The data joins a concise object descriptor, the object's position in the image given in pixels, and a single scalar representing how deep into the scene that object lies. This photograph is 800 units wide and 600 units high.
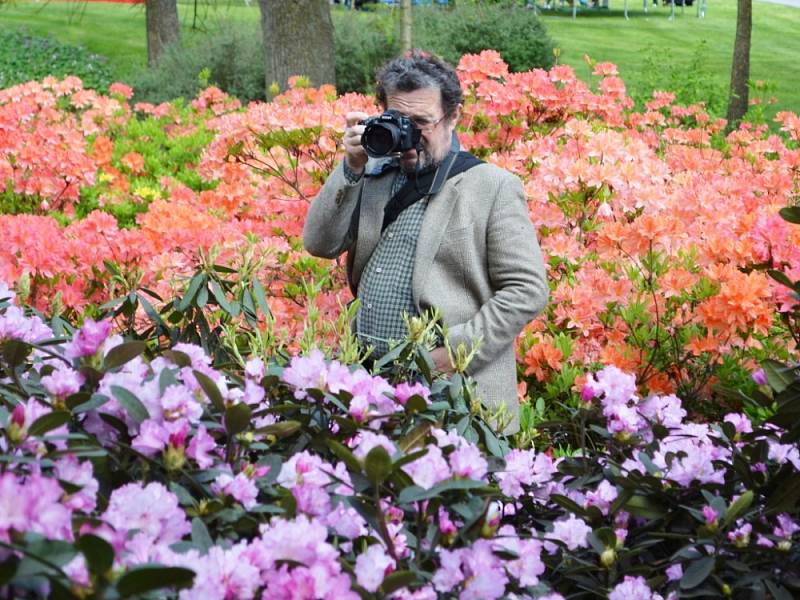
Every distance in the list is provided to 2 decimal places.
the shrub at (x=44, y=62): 20.56
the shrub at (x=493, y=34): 14.30
